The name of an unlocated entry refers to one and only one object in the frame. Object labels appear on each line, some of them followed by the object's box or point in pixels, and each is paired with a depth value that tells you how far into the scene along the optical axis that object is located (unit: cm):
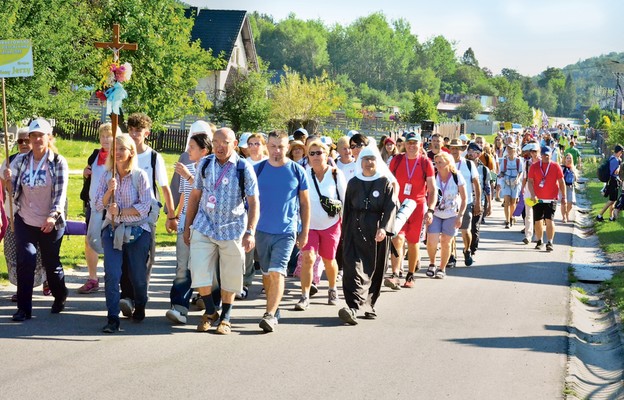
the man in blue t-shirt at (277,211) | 959
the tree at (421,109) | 6450
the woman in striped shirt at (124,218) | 907
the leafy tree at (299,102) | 5234
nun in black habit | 1037
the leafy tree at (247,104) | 4666
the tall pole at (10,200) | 948
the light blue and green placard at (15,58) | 1052
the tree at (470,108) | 13475
